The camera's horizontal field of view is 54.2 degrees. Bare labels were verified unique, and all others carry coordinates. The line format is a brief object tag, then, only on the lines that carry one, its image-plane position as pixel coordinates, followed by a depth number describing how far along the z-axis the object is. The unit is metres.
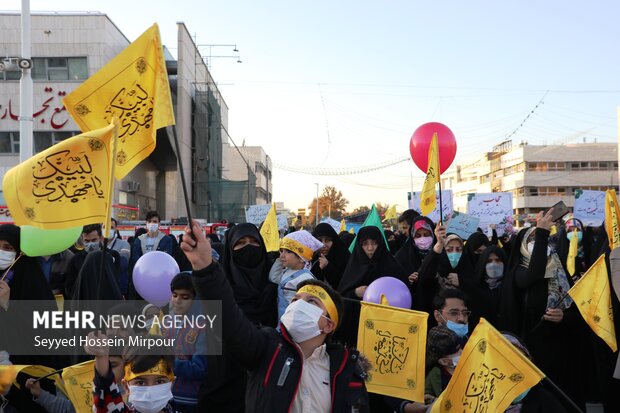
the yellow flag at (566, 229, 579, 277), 7.35
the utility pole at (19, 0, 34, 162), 10.74
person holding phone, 5.18
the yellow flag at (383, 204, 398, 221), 17.29
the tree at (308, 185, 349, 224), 86.38
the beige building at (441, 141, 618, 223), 73.94
